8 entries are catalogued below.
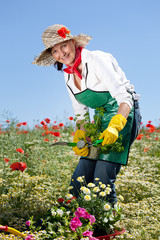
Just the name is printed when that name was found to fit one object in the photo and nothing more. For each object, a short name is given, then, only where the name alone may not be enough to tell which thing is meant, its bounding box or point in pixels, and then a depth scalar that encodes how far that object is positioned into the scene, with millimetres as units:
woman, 2486
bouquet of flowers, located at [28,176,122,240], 2113
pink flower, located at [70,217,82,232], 2088
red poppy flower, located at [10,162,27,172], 3402
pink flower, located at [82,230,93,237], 2086
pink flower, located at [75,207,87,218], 2170
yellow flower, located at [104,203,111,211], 2266
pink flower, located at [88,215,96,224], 2204
